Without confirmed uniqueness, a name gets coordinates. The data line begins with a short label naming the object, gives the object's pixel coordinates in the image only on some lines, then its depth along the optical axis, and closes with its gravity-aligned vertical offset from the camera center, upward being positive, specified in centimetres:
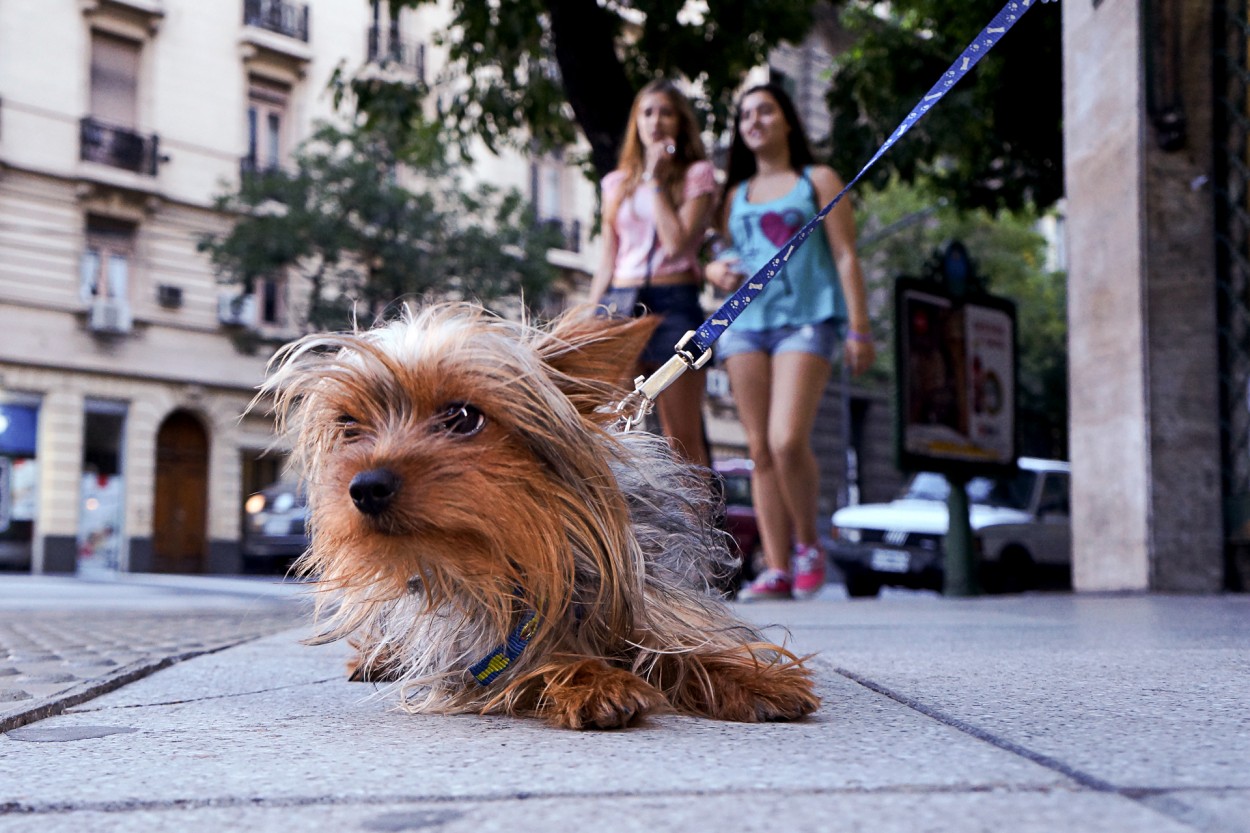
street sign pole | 923 -41
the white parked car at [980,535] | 1373 -49
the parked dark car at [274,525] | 1980 -65
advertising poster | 880 +78
